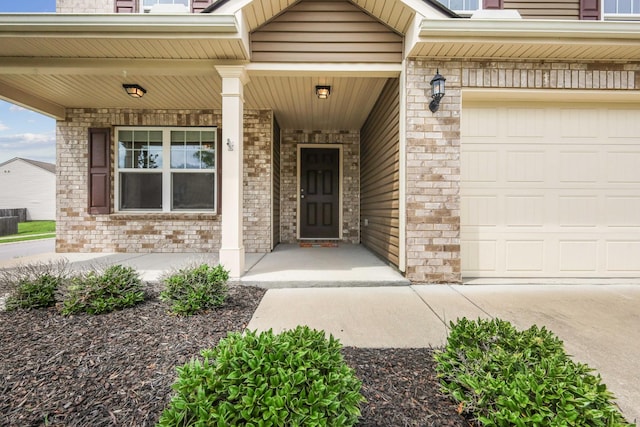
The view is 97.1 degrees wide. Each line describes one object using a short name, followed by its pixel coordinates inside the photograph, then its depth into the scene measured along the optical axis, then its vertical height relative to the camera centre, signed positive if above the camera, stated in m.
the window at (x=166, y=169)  4.98 +0.69
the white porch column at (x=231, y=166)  3.13 +0.47
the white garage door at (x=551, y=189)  3.29 +0.24
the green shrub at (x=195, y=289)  2.16 -0.65
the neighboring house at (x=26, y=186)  21.28 +1.61
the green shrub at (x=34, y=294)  2.22 -0.69
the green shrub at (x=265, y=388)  0.85 -0.59
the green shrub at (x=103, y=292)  2.15 -0.67
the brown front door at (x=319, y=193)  6.07 +0.34
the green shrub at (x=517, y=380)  0.91 -0.63
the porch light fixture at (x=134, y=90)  3.83 +1.62
